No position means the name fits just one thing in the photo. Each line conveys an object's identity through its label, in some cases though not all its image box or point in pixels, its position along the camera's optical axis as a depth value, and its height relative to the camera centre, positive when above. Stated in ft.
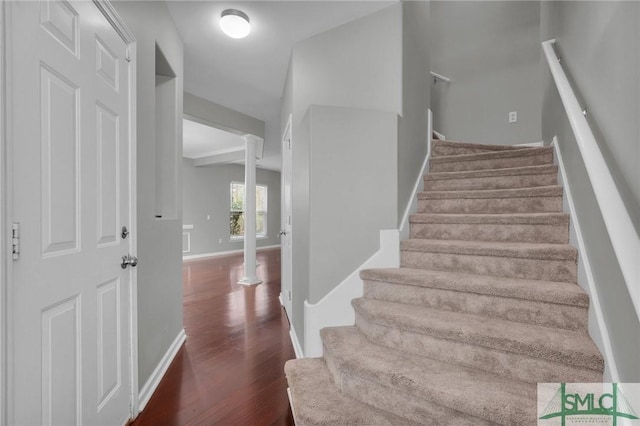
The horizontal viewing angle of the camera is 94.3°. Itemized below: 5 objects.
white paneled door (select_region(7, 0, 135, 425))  2.95 -0.02
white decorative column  15.15 -0.02
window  27.73 +0.45
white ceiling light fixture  7.17 +4.64
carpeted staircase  3.89 -1.77
